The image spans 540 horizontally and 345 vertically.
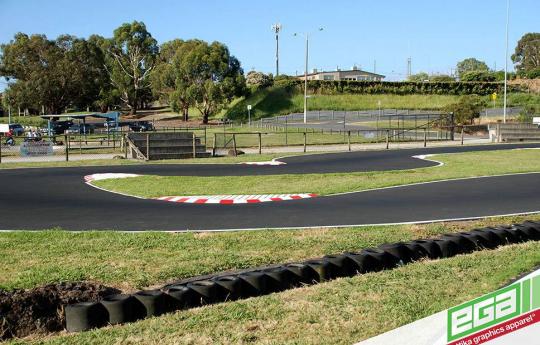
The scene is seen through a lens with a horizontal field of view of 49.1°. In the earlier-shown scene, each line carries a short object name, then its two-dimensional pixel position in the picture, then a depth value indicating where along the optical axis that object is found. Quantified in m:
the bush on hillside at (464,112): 61.34
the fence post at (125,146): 31.63
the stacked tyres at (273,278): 6.24
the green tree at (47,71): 91.19
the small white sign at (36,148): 33.78
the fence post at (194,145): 31.89
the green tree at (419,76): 136.38
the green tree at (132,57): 101.00
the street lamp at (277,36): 105.82
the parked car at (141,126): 59.14
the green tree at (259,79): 96.20
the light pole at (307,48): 68.98
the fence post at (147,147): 30.28
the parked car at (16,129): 57.46
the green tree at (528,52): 153.75
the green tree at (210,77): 84.31
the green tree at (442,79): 108.28
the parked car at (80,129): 53.62
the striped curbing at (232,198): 15.04
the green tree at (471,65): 191.26
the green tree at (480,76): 111.56
